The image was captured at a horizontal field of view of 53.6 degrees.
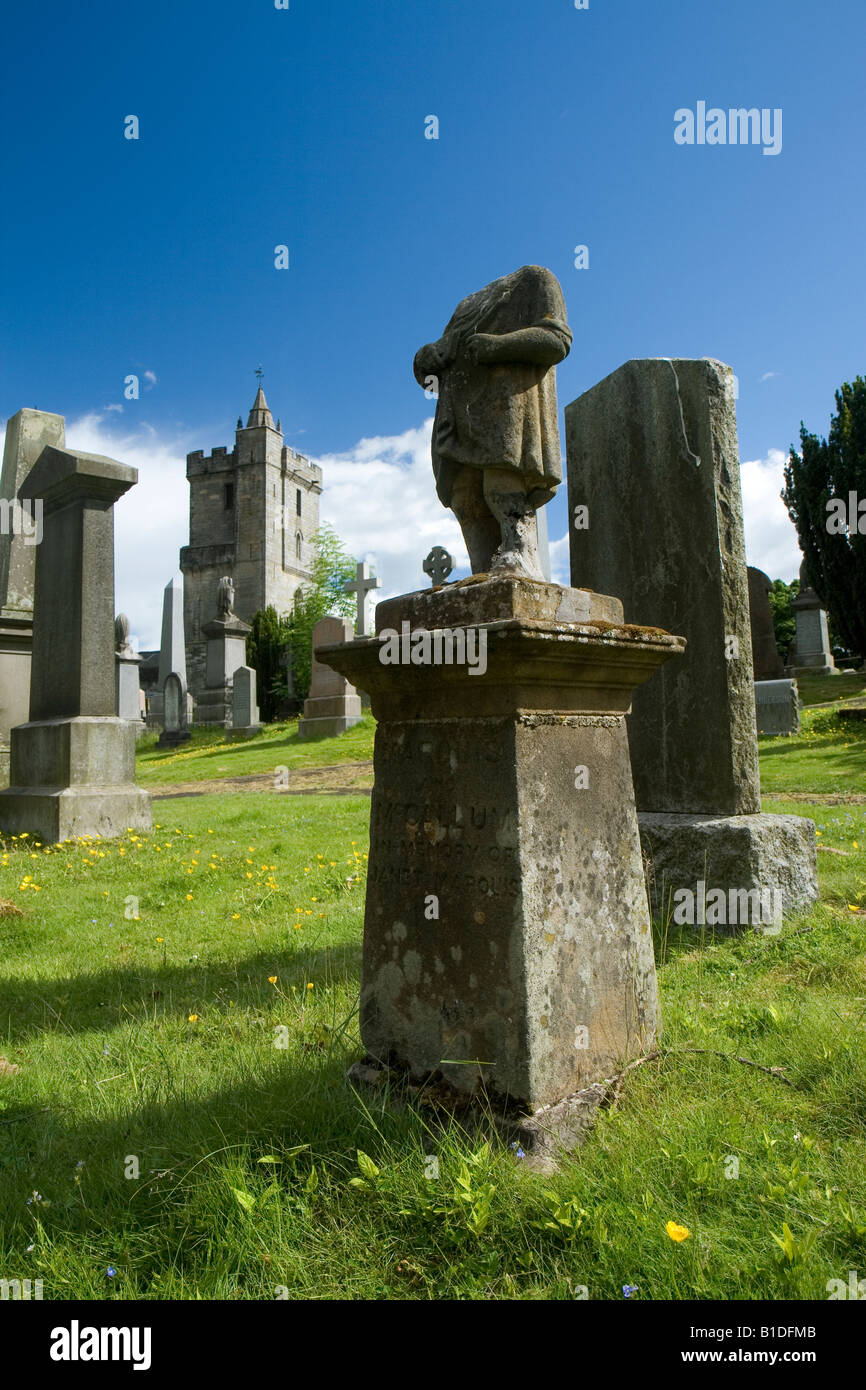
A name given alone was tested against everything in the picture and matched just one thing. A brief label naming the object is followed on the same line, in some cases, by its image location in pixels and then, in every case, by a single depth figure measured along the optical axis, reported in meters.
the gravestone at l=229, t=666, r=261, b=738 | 23.97
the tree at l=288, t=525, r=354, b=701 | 39.81
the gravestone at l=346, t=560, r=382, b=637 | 27.98
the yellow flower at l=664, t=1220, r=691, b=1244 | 1.73
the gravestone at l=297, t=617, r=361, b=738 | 20.03
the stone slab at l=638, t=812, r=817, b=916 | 4.25
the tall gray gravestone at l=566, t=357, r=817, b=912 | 4.38
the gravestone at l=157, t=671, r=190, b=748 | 25.19
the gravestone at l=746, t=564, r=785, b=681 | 19.66
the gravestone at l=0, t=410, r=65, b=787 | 8.93
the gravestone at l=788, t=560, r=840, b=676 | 25.27
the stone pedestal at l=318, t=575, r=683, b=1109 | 2.28
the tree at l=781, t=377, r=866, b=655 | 23.77
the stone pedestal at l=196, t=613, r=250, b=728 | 27.72
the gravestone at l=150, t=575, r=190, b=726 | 32.38
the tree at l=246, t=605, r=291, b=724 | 39.78
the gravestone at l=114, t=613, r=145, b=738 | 23.05
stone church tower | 49.78
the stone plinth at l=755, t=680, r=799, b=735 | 14.20
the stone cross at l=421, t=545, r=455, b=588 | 13.46
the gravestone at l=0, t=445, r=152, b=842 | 7.36
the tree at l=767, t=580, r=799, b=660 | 42.22
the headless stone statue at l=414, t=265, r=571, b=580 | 3.19
